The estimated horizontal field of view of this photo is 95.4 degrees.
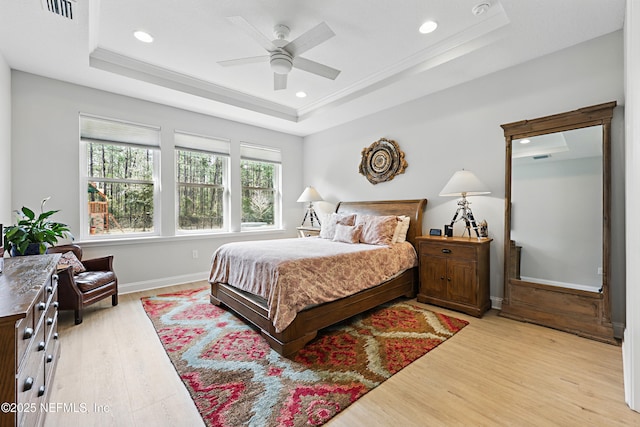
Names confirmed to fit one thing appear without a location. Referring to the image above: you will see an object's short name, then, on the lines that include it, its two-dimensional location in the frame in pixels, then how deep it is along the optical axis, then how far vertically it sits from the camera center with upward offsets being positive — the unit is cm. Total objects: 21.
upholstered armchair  281 -71
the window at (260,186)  532 +49
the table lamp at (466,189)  316 +25
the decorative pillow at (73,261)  302 -52
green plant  250 -20
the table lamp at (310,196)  532 +29
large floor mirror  257 -10
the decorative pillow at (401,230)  383 -25
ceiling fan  221 +137
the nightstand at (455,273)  309 -69
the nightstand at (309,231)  510 -36
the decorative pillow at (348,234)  383 -30
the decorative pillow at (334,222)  426 -16
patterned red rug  170 -113
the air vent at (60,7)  219 +159
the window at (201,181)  456 +50
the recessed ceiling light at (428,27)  268 +173
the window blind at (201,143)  450 +111
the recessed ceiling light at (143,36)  280 +173
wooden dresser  102 -56
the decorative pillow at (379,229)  369 -23
